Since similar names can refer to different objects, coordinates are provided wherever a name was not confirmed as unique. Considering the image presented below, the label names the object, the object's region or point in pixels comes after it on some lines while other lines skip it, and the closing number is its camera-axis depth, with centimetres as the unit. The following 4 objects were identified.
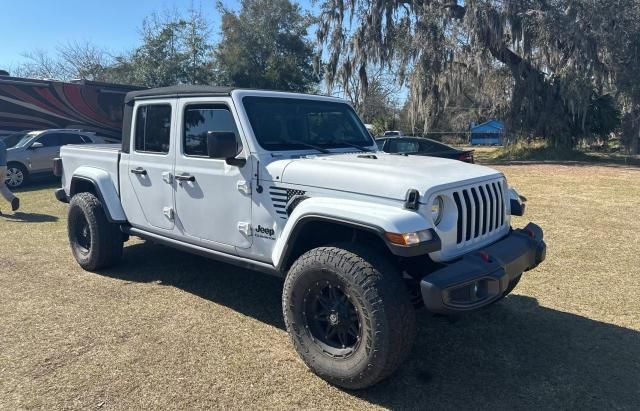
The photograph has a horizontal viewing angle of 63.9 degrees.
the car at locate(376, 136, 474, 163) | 1267
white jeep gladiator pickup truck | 306
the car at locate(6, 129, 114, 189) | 1305
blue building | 4042
